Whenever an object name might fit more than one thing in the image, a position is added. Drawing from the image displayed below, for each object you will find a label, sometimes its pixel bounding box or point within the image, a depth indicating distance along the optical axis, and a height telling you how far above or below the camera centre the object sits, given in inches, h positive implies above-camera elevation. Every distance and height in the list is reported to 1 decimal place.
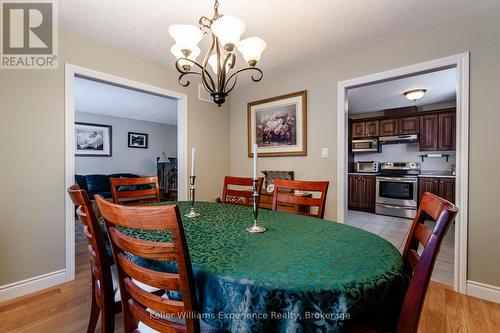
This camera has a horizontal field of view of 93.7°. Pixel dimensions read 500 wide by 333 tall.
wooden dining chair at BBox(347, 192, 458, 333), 26.1 -12.7
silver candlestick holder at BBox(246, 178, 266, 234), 46.2 -9.5
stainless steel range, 178.5 -19.6
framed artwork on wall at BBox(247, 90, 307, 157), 117.0 +21.4
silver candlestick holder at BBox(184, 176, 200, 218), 59.5 -12.9
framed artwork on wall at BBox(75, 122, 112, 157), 205.6 +22.5
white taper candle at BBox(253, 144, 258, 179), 46.0 +0.4
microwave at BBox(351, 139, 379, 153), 206.2 +17.4
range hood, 185.8 +21.7
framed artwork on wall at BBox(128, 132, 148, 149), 241.0 +25.5
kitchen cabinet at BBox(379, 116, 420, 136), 187.9 +32.7
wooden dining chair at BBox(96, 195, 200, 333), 25.3 -12.8
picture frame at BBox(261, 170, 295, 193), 120.3 -6.1
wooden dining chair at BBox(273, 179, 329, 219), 63.7 -8.3
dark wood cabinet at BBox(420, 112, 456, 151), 171.8 +25.8
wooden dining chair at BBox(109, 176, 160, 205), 75.8 -8.8
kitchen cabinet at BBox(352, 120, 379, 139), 207.5 +32.8
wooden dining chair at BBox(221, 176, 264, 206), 76.9 -9.2
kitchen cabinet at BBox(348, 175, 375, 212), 199.8 -24.1
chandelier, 56.3 +31.4
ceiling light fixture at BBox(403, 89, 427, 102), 149.0 +46.4
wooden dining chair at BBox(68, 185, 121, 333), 41.4 -17.5
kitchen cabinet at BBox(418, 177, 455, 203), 163.0 -15.0
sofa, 193.6 -16.8
